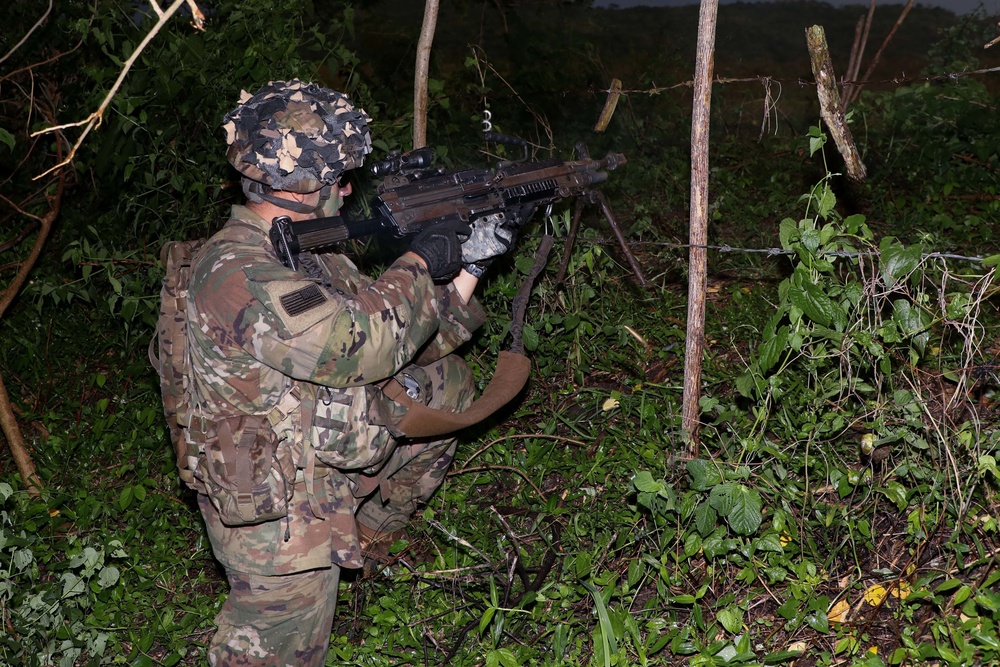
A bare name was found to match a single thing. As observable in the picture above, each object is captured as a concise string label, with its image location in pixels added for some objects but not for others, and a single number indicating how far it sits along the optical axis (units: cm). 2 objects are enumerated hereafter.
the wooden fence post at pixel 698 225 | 298
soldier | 289
